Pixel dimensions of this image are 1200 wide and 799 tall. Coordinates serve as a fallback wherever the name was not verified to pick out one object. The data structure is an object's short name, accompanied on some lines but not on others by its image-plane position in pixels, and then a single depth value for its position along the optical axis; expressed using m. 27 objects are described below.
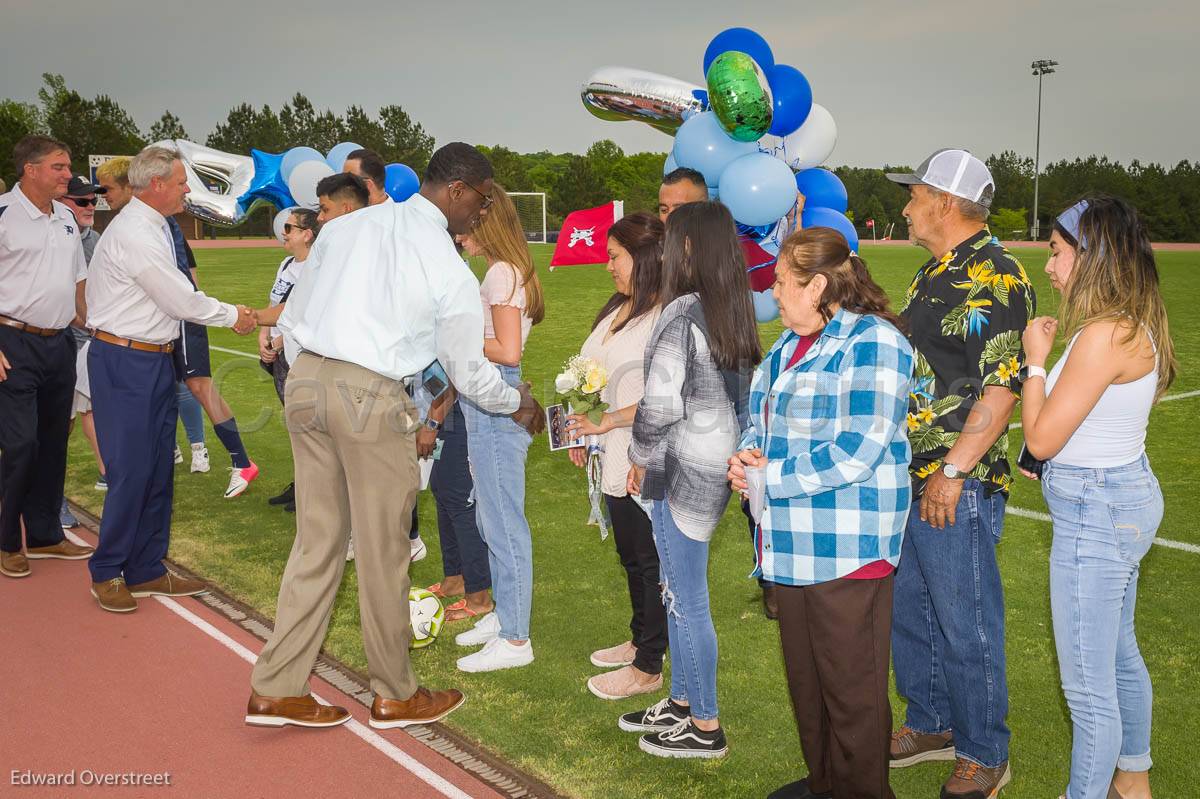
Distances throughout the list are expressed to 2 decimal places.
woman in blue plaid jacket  2.95
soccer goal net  59.08
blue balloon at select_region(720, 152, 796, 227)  5.03
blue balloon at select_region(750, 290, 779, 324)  5.50
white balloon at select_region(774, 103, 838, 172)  5.82
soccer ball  5.03
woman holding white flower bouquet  4.13
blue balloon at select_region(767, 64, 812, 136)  5.50
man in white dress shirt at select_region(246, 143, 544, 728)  3.82
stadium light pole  71.06
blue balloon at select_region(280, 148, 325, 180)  7.66
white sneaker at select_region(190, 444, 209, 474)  8.59
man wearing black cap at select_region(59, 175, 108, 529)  6.86
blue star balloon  8.18
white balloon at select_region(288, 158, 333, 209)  7.37
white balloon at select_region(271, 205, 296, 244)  6.77
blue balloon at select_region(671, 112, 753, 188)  5.34
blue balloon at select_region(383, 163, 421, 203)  6.77
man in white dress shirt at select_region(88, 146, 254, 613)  5.27
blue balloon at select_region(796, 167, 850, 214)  5.70
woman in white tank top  2.98
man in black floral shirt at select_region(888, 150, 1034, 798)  3.32
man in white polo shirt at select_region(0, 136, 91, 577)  5.89
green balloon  5.06
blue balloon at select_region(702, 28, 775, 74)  5.58
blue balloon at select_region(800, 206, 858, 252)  5.39
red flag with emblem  7.55
